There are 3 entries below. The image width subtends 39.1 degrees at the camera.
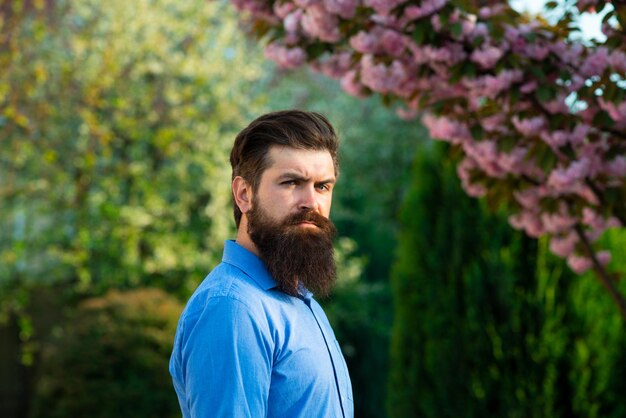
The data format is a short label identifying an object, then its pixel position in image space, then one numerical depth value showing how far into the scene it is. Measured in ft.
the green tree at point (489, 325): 17.01
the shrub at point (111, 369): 22.61
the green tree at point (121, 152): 29.04
